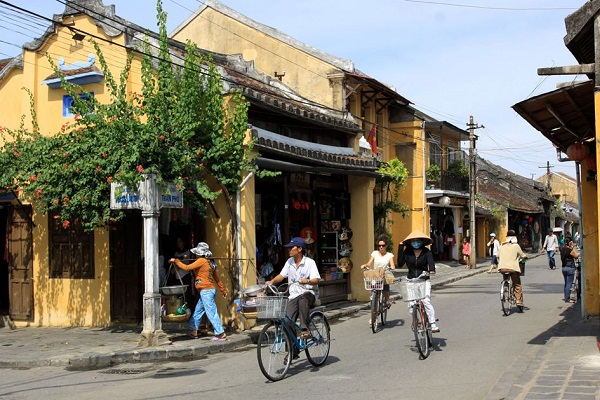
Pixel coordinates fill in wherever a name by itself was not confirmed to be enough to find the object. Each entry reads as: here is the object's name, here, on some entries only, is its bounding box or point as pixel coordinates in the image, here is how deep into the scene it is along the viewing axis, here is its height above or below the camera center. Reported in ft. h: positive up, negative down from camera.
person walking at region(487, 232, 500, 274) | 88.93 -2.19
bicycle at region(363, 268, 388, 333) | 43.42 -4.02
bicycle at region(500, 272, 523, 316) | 48.67 -4.53
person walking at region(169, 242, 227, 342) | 40.61 -2.94
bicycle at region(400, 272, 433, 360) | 32.55 -3.78
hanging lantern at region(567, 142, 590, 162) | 40.42 +4.59
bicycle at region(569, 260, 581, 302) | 52.37 -4.47
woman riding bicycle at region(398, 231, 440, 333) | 37.35 -1.32
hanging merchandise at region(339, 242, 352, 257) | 61.05 -1.43
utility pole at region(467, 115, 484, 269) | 106.93 +6.21
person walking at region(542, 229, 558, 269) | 95.31 -2.08
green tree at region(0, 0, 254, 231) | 39.86 +5.51
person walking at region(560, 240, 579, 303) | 52.37 -2.28
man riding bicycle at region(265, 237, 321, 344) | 30.86 -2.20
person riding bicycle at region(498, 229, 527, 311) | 48.57 -1.91
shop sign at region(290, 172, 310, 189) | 55.47 +4.40
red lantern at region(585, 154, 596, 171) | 40.83 +4.00
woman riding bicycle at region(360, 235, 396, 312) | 44.21 -1.79
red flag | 92.96 +12.86
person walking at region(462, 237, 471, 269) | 111.57 -3.27
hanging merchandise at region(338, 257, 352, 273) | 60.34 -2.80
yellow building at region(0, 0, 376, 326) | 46.42 +1.31
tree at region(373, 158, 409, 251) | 88.07 +4.69
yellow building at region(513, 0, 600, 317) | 29.09 +5.76
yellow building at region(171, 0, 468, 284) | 81.87 +18.35
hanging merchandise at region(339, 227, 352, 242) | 61.11 -0.10
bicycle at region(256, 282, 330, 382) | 28.68 -4.50
